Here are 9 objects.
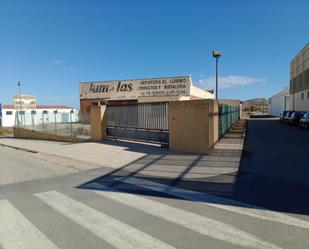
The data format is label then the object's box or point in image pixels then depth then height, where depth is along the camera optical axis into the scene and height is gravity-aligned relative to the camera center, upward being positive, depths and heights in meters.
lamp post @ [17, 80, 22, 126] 26.84 -0.18
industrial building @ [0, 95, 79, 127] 26.88 +0.21
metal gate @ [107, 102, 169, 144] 12.41 -0.31
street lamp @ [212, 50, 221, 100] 17.52 +4.09
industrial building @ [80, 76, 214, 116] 31.19 +3.18
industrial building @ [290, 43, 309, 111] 37.31 +5.15
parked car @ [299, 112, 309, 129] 23.69 -0.71
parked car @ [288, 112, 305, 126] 28.04 -0.48
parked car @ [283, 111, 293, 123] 31.60 -0.29
